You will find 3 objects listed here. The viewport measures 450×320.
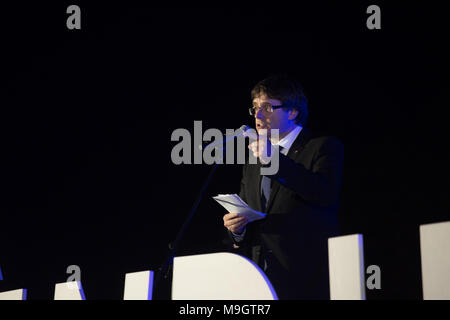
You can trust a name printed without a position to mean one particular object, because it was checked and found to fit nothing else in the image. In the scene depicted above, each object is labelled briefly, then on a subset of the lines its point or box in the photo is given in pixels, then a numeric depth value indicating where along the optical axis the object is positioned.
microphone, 8.65
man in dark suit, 8.61
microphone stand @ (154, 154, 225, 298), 8.68
